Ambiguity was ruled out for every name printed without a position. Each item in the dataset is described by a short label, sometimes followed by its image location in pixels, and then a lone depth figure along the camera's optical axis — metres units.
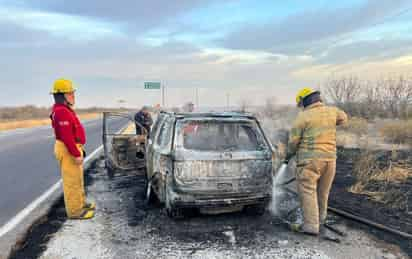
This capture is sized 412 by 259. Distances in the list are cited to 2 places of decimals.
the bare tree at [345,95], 24.39
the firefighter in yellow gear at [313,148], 4.21
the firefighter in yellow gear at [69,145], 4.67
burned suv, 4.34
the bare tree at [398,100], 21.23
